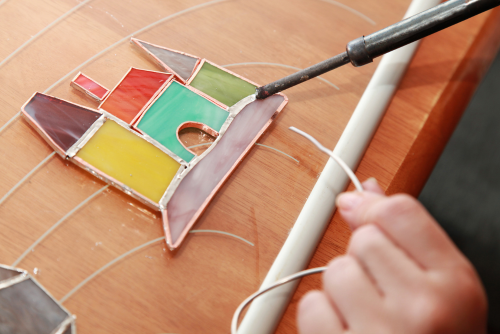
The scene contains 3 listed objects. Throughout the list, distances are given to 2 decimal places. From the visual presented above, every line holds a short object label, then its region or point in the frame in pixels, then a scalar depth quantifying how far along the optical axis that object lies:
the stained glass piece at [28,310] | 0.38
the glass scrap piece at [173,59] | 0.44
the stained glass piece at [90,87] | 0.43
